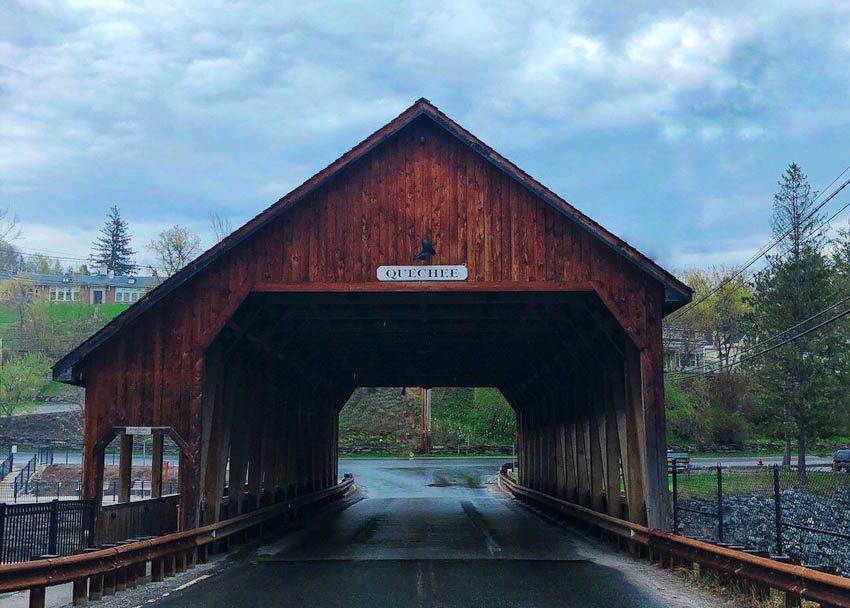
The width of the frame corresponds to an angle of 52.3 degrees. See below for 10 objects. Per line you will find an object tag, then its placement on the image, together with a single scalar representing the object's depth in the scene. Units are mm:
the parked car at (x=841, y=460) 46625
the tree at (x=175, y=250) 82188
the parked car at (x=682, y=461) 45325
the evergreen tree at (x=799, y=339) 48125
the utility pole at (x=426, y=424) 66438
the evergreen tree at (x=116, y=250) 149875
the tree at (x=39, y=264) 158625
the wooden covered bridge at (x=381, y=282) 16047
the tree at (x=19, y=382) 69000
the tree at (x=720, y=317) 84688
